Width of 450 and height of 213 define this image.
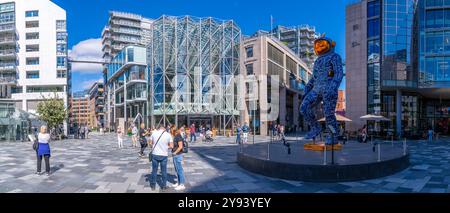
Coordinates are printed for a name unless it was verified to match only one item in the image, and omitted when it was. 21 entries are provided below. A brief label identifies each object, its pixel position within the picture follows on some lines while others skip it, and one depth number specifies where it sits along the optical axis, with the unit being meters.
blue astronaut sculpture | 13.61
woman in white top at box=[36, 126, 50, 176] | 10.00
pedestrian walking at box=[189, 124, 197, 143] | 26.72
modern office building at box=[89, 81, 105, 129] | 98.57
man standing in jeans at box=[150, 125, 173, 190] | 7.76
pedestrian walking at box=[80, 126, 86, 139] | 34.19
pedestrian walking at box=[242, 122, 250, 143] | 24.55
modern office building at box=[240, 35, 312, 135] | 43.66
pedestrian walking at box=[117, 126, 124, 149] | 20.63
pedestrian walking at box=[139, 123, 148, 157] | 15.09
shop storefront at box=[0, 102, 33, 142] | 29.17
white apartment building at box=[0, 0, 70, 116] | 47.69
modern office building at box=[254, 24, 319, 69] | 86.91
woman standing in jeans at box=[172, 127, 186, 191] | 8.04
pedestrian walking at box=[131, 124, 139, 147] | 21.42
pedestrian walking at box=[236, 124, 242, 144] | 23.51
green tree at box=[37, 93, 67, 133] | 30.38
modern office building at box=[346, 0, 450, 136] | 31.91
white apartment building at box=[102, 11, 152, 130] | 83.12
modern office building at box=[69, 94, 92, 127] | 164.73
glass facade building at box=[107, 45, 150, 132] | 46.47
